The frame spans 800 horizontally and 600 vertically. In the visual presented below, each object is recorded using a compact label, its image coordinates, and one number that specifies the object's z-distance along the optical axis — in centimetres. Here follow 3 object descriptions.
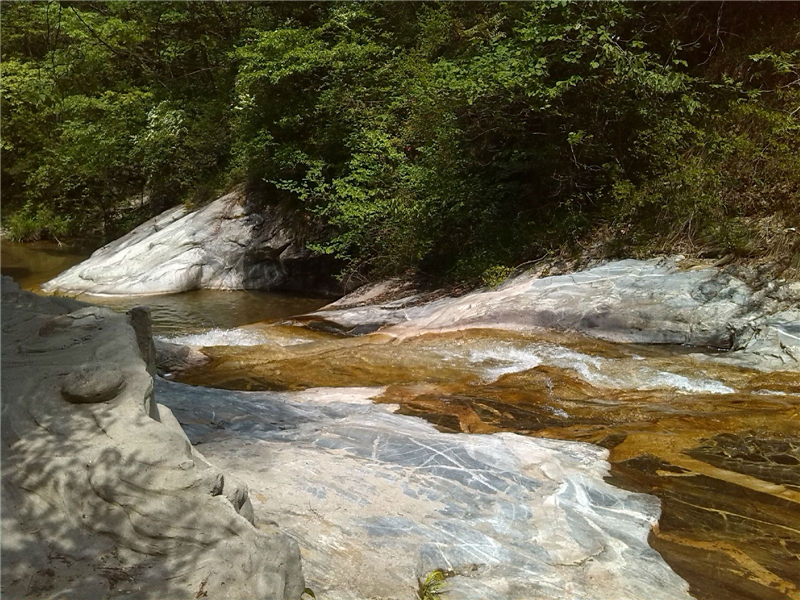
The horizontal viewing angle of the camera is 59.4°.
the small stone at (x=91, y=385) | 309
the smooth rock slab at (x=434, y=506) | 330
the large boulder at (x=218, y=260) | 1486
